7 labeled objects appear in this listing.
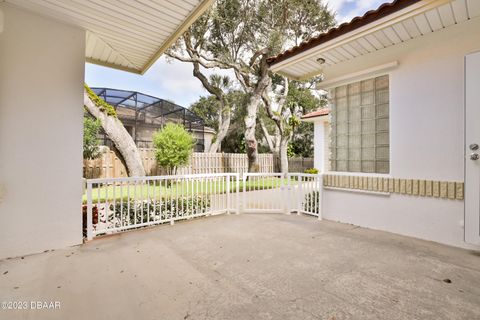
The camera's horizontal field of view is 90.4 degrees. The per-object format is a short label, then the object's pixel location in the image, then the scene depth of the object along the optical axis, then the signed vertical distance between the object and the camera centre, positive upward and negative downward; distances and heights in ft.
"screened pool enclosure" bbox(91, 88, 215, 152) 38.93 +8.50
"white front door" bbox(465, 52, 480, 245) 9.23 +0.48
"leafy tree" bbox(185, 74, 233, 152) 40.89 +12.41
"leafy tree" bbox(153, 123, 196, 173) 30.37 +1.81
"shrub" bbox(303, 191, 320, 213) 15.79 -2.89
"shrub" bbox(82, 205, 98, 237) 11.42 -2.76
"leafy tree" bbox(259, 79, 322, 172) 41.68 +7.78
